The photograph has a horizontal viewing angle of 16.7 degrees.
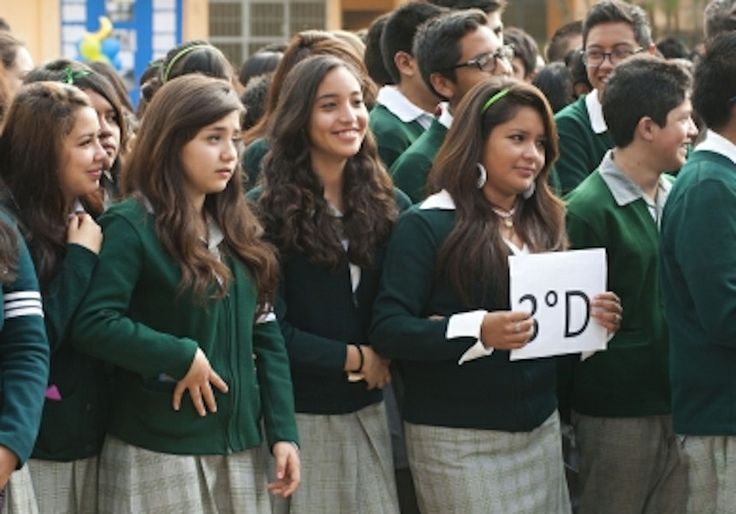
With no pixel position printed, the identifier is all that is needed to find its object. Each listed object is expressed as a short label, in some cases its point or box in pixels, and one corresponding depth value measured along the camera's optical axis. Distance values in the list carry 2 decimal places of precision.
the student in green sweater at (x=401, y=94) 9.88
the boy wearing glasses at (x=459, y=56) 9.47
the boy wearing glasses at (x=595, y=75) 9.93
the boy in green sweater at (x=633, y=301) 8.54
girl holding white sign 7.78
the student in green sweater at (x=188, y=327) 7.00
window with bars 40.23
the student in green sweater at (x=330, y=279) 7.89
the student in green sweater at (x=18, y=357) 6.30
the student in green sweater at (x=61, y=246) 7.04
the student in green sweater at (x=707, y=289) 7.49
